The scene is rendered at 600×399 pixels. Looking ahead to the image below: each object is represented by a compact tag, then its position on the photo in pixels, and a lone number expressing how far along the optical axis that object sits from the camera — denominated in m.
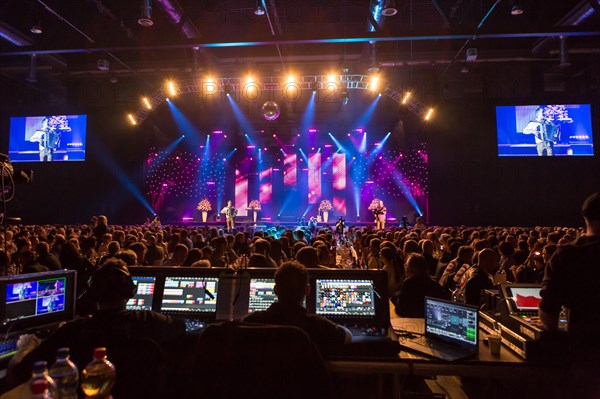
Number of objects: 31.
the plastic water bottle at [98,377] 1.60
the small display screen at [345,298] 2.84
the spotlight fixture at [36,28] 9.26
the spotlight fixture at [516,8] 7.81
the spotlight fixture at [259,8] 7.91
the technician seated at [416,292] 3.70
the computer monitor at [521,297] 2.83
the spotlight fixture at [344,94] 13.70
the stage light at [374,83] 12.29
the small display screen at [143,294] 3.01
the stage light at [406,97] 13.13
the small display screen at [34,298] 2.56
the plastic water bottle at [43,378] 1.41
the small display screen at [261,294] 2.93
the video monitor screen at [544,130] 14.53
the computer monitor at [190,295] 2.97
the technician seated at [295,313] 2.03
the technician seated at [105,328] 1.78
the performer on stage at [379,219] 16.61
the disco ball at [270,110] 12.15
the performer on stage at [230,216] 17.33
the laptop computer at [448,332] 2.50
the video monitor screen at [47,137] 16.80
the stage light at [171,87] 12.65
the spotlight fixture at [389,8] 7.23
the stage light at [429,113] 13.98
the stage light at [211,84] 12.23
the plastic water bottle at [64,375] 1.59
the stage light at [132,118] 15.15
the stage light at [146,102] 13.80
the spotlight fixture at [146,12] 7.95
